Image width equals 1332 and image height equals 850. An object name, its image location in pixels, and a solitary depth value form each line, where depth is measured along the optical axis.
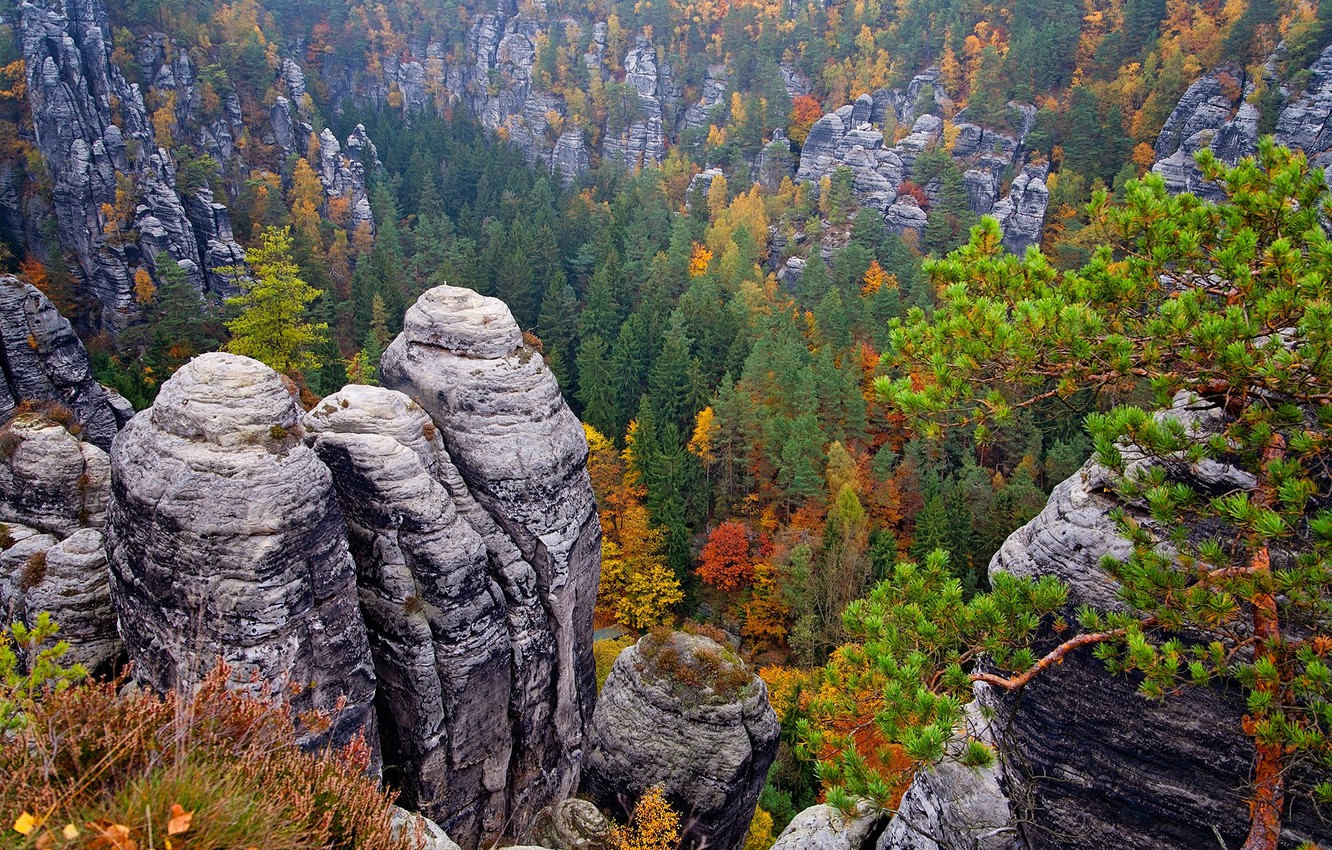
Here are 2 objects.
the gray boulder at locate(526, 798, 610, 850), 20.72
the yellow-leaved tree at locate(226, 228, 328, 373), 35.16
